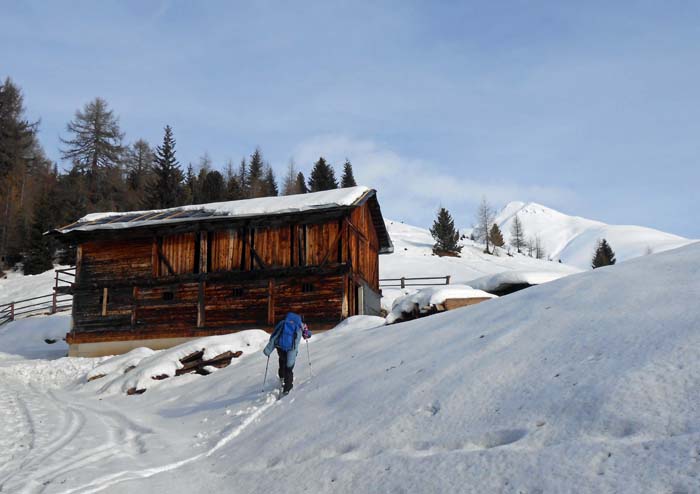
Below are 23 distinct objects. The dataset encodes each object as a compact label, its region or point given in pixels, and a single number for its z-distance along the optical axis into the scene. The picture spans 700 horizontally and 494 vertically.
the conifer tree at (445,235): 62.09
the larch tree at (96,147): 64.44
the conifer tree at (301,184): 90.81
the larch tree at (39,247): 48.72
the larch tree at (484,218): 79.00
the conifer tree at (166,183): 60.00
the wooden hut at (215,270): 20.86
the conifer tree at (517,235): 92.60
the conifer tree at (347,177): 82.53
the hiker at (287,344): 10.30
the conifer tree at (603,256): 69.94
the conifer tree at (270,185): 86.68
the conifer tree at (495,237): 79.39
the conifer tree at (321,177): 77.75
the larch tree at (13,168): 52.44
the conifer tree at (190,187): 70.75
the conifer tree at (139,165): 74.12
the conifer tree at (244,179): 82.75
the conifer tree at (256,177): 83.25
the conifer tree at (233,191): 70.69
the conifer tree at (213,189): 73.62
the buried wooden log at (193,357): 15.88
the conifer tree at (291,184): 94.89
